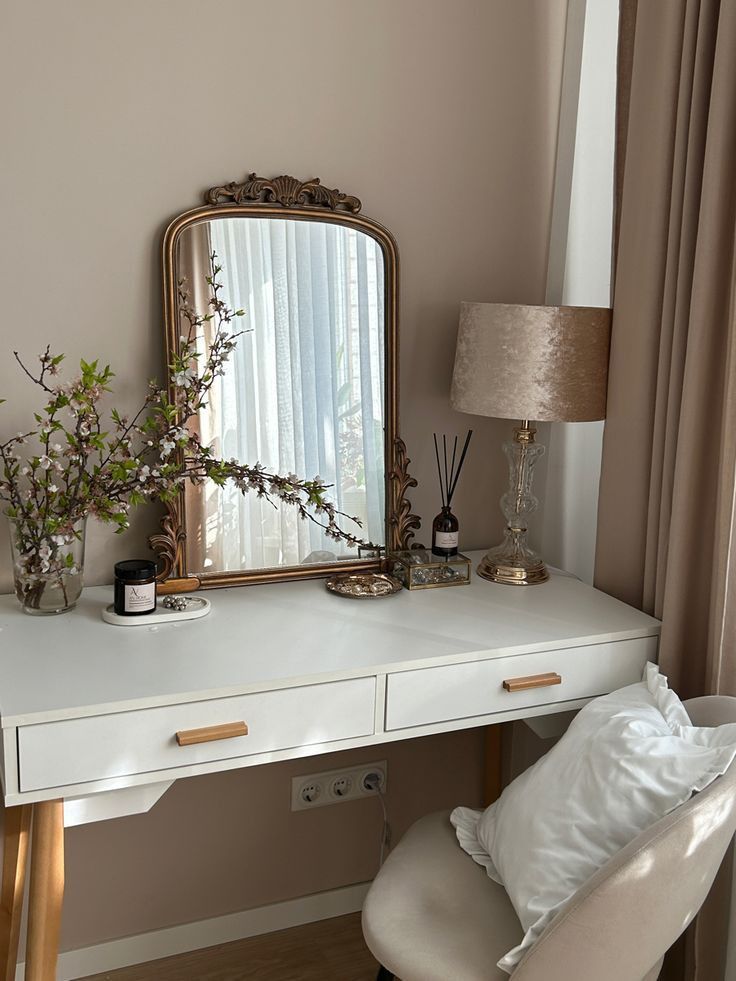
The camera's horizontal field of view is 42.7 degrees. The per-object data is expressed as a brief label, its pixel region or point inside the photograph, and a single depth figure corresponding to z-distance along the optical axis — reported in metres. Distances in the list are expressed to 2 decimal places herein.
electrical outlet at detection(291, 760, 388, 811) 2.06
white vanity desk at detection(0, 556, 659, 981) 1.34
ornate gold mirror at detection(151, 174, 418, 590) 1.80
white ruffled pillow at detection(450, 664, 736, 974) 1.30
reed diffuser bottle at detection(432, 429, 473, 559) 1.92
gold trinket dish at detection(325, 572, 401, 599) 1.82
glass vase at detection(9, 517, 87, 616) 1.63
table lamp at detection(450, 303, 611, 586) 1.78
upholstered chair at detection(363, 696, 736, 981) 1.20
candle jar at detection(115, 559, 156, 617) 1.63
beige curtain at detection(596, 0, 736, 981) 1.58
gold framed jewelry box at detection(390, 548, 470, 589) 1.88
